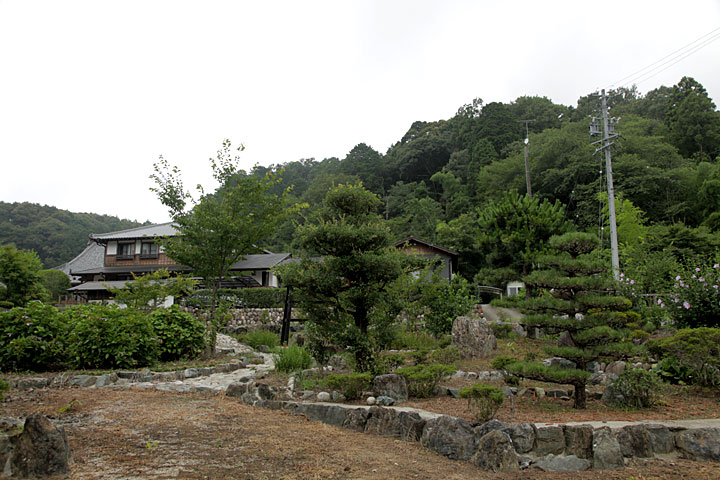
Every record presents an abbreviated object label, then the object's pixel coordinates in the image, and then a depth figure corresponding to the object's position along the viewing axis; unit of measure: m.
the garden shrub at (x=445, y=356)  8.27
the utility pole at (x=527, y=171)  28.12
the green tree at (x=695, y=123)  29.17
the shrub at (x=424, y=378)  5.74
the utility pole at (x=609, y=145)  15.06
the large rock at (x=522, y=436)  3.90
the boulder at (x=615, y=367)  6.94
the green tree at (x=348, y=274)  6.93
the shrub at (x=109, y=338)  8.22
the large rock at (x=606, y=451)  3.63
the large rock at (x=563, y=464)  3.64
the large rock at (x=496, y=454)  3.65
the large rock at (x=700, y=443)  3.67
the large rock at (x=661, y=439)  3.82
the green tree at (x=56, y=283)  29.06
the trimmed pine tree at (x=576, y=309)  4.88
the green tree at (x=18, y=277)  18.50
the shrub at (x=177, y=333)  9.56
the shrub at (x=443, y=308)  11.17
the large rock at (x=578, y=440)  3.75
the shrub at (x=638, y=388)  4.82
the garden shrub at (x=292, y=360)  8.09
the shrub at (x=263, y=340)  13.48
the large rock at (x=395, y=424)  4.50
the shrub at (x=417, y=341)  10.10
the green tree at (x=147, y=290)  11.79
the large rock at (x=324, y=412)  5.16
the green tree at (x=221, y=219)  10.91
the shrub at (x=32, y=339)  7.86
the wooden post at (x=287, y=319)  12.88
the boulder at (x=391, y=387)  5.71
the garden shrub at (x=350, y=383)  5.71
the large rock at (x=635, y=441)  3.78
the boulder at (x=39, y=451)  2.86
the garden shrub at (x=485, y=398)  4.25
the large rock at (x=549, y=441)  3.87
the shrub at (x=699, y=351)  5.39
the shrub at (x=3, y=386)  4.39
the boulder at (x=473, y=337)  9.04
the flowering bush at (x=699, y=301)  8.14
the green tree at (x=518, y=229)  12.57
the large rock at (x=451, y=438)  3.98
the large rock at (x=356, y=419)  4.95
